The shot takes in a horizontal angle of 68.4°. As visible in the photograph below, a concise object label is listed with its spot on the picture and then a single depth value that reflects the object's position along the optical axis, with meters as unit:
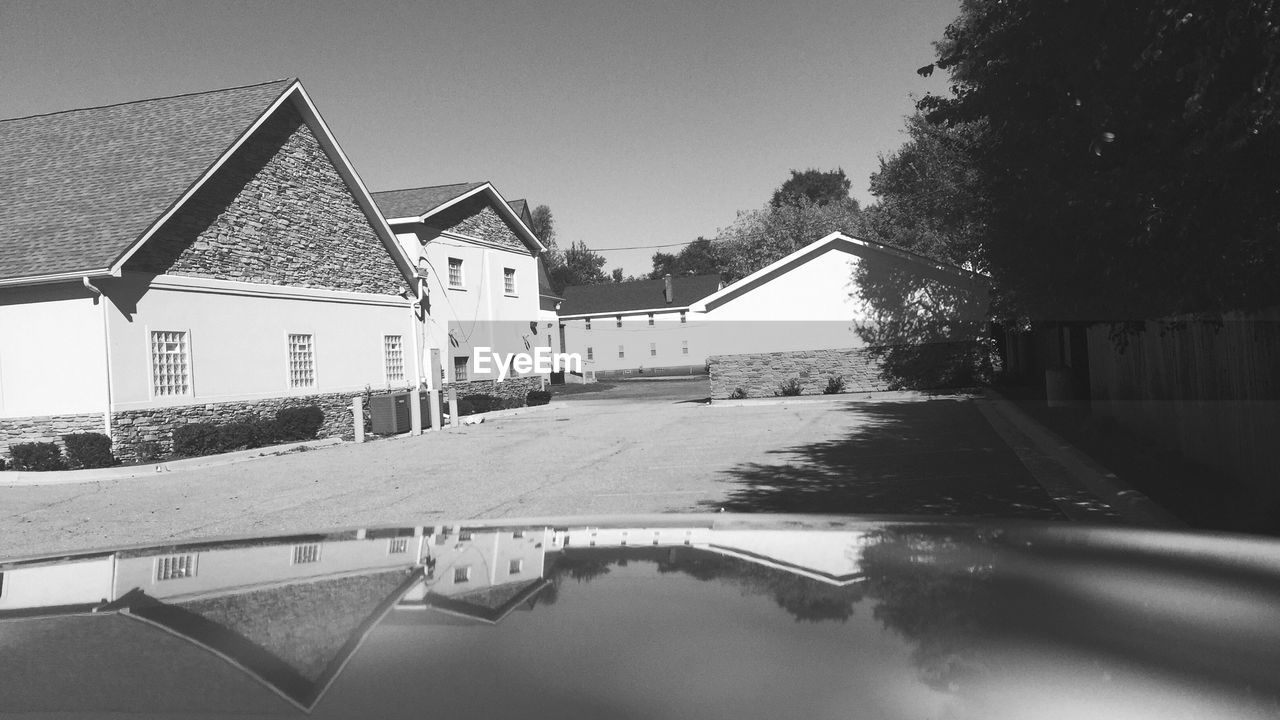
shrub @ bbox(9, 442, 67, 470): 15.50
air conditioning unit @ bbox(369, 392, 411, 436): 21.28
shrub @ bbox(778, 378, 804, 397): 28.20
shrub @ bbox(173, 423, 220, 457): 17.02
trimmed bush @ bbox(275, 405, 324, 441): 19.52
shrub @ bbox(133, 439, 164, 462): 16.58
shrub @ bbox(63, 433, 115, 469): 15.49
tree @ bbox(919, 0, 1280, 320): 5.06
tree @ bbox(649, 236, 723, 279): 103.44
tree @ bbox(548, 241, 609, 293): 104.69
